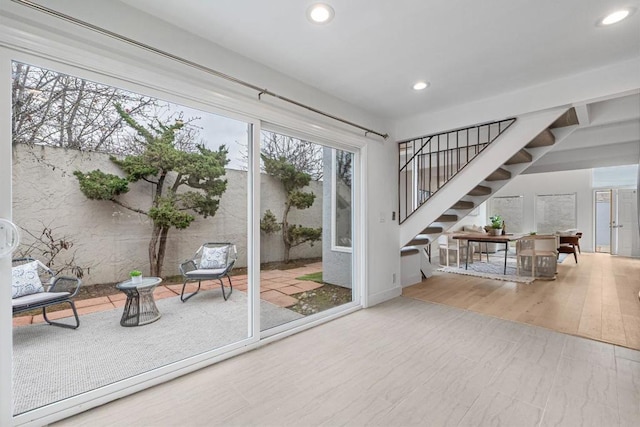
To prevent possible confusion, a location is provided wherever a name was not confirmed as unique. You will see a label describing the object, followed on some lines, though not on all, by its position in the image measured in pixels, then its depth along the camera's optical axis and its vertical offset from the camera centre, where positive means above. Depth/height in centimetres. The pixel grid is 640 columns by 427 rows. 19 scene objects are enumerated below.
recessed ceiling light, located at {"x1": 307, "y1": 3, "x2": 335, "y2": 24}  177 +132
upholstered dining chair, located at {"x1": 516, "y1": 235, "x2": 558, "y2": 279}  520 -69
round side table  194 -63
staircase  312 +55
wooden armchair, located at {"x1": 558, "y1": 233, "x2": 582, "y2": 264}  693 -74
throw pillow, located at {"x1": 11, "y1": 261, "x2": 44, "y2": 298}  155 -37
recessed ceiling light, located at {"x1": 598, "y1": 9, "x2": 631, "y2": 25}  182 +133
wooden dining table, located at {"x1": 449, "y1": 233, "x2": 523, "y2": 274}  550 -45
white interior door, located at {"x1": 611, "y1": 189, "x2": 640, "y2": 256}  779 -23
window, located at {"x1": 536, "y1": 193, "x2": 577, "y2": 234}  916 +12
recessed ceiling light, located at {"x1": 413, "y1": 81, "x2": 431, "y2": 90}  285 +134
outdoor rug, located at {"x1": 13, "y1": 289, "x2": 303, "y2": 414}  161 -90
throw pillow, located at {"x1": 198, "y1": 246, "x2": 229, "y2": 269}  229 -36
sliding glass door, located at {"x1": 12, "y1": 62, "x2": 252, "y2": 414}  160 -6
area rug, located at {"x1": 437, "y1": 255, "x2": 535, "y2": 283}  509 -113
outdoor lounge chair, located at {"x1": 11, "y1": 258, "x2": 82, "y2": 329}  156 -43
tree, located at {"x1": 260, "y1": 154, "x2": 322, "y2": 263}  271 +14
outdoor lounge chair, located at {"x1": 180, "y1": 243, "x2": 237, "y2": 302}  221 -41
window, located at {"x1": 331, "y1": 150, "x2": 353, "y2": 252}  341 +19
